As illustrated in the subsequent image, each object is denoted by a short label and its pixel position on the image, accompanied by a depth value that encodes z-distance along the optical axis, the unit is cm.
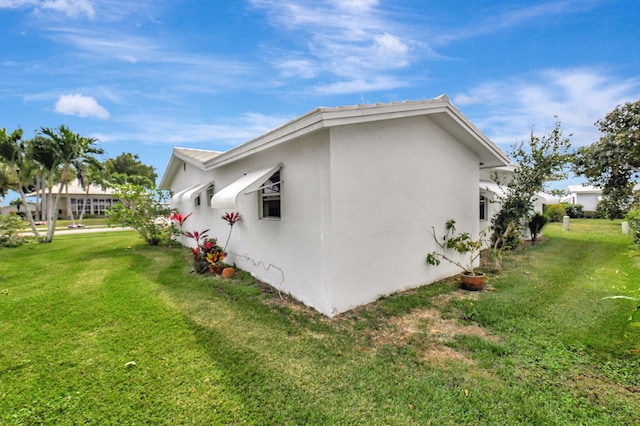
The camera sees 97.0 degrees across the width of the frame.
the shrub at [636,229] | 1155
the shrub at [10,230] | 1382
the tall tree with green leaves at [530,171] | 1089
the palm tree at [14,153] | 1991
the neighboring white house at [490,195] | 1418
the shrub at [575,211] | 4406
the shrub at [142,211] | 2016
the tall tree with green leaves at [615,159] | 1938
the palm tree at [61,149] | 2008
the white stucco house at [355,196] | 761
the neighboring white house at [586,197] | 5619
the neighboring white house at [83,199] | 5309
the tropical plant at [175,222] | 1711
